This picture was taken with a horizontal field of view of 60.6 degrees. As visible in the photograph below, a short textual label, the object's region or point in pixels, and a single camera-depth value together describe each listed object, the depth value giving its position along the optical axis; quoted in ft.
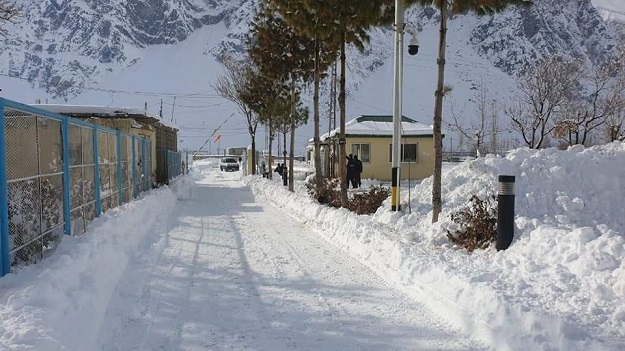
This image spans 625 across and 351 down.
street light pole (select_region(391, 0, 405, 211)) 35.37
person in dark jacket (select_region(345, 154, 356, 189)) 72.23
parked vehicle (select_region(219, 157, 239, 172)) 181.88
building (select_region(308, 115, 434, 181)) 92.79
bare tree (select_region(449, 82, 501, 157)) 73.20
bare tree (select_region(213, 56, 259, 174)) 104.01
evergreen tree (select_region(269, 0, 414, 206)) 43.68
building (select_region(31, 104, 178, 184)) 61.21
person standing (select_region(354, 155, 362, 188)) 72.74
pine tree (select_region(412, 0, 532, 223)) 30.71
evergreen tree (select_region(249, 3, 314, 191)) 66.80
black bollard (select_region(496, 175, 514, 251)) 22.22
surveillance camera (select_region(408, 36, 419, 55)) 35.82
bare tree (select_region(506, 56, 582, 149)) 72.79
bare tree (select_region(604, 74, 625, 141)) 71.85
